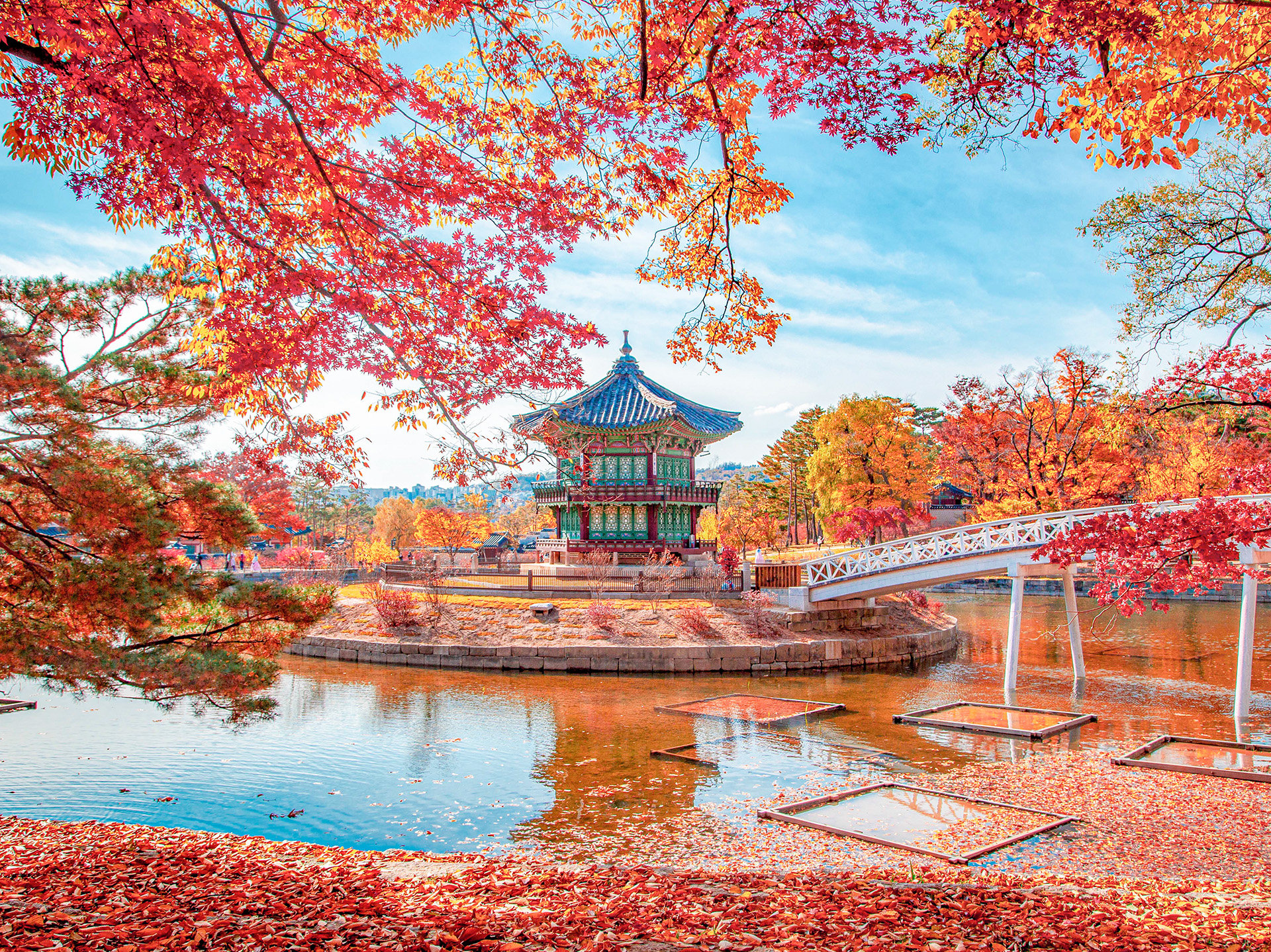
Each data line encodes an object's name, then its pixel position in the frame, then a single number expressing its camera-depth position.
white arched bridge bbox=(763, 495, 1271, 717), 14.70
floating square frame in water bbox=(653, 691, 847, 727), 14.41
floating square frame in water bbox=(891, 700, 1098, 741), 13.12
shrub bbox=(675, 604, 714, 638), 21.25
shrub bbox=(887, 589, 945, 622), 27.19
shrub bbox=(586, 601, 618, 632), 21.52
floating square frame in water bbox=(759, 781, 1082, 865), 7.34
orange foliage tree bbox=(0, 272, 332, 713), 6.84
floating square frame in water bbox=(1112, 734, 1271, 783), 10.33
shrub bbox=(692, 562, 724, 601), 24.16
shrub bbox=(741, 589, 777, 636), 21.73
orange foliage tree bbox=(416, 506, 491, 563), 47.50
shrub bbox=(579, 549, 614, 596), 24.48
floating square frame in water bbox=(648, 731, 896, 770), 11.56
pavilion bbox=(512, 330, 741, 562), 31.33
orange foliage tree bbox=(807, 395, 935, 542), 38.25
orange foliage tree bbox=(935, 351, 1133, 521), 31.61
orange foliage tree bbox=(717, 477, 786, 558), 45.66
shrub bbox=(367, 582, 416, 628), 22.97
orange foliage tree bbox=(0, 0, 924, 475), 5.08
